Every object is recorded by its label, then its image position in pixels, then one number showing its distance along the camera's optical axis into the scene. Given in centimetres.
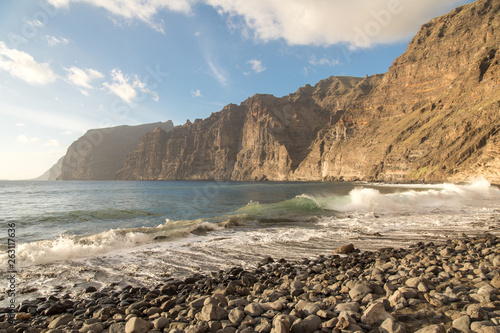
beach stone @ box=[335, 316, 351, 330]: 371
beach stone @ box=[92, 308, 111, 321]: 511
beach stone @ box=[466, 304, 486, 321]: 367
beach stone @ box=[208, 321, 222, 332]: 405
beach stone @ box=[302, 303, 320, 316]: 435
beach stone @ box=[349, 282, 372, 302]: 511
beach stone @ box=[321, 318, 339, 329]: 383
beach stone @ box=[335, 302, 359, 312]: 443
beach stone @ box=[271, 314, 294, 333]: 366
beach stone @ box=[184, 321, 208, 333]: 394
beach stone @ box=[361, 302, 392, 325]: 391
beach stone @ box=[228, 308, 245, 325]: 431
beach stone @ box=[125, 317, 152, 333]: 416
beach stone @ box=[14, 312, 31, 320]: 550
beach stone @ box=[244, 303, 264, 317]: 457
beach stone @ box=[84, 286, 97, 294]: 700
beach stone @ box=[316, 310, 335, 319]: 414
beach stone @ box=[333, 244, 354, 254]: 996
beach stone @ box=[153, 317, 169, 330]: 436
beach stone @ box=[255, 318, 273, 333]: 386
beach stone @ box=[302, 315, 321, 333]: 380
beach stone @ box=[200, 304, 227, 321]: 444
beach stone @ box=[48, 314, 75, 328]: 497
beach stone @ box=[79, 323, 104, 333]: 445
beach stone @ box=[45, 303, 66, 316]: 575
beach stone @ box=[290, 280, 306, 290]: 612
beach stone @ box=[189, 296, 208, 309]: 514
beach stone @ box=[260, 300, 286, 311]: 479
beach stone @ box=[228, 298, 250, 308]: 512
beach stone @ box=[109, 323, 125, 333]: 430
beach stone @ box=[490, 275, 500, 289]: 491
